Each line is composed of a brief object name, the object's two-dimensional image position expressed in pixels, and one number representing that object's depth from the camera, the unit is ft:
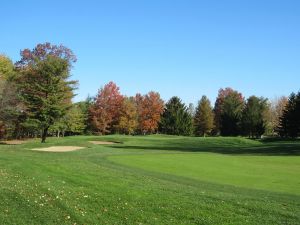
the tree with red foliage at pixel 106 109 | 277.03
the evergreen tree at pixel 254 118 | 285.64
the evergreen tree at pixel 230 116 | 303.68
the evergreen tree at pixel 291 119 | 238.68
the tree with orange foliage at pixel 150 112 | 313.53
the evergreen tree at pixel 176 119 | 294.66
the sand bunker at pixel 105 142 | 174.15
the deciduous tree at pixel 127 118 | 285.84
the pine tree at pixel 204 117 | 330.13
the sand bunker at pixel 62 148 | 121.29
